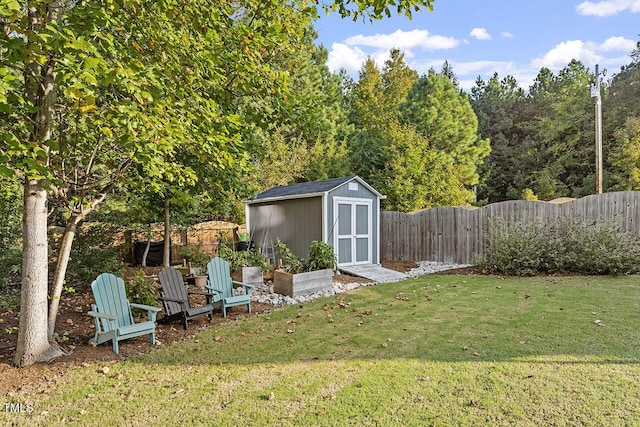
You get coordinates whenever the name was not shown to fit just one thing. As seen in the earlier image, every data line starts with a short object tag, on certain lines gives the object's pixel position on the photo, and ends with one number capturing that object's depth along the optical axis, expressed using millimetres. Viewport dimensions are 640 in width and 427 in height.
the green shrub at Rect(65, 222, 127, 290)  6172
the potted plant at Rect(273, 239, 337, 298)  6695
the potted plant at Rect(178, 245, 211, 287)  7336
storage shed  9117
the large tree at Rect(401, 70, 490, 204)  18219
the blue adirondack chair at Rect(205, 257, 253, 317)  5375
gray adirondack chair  4719
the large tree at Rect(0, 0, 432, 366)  2654
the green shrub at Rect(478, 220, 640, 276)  7443
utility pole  12312
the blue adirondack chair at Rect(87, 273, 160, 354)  3842
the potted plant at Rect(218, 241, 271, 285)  7402
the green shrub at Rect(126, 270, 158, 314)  5082
